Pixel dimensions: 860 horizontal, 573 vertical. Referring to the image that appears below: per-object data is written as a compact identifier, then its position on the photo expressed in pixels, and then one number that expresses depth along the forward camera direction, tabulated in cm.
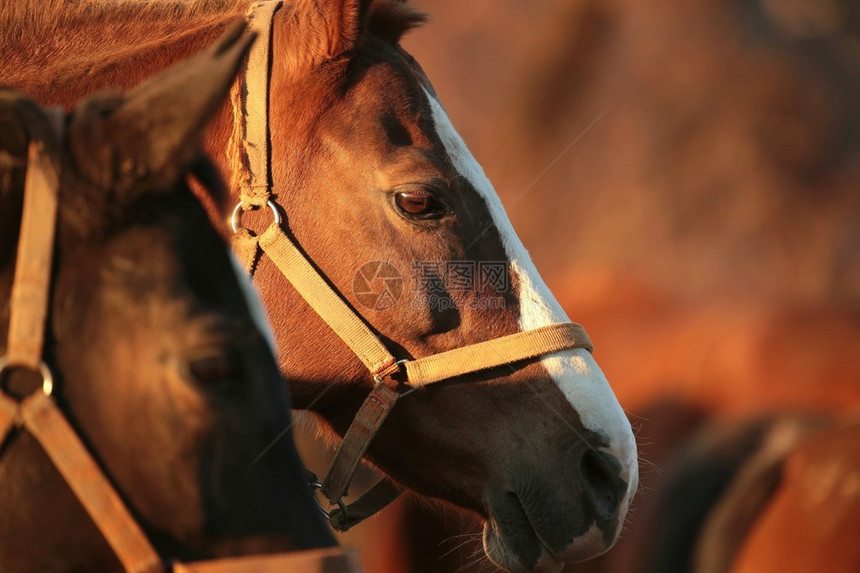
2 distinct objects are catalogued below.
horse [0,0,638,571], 809
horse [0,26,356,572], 768
